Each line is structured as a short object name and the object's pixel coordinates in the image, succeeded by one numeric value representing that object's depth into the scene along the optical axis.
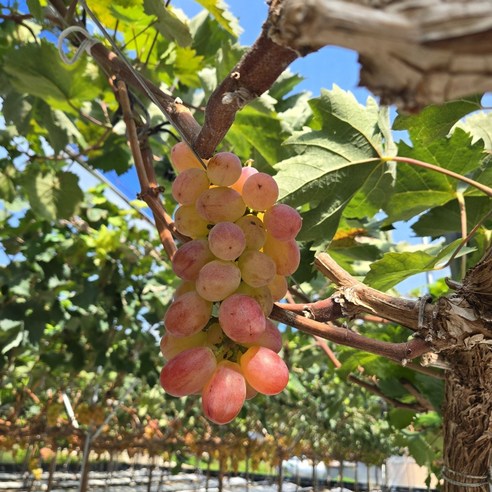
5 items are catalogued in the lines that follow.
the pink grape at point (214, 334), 0.51
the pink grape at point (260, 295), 0.51
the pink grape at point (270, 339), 0.50
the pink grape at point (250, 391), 0.50
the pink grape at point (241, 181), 0.55
